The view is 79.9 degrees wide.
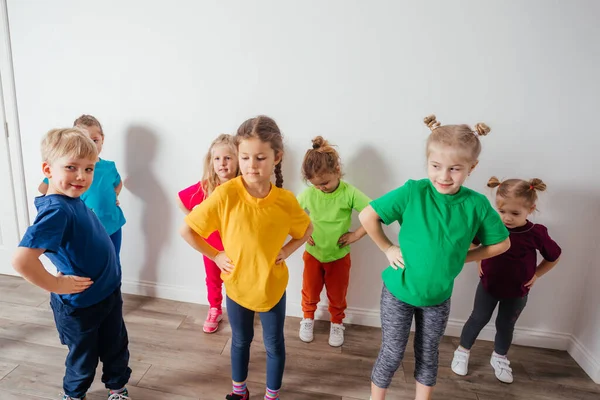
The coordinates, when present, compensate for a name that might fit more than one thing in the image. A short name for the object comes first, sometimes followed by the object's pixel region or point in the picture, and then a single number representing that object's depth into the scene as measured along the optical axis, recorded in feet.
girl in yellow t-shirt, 4.13
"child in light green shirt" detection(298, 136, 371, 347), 5.80
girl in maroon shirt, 5.20
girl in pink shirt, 5.92
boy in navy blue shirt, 3.79
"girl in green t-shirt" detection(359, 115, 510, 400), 3.94
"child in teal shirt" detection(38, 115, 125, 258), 6.45
